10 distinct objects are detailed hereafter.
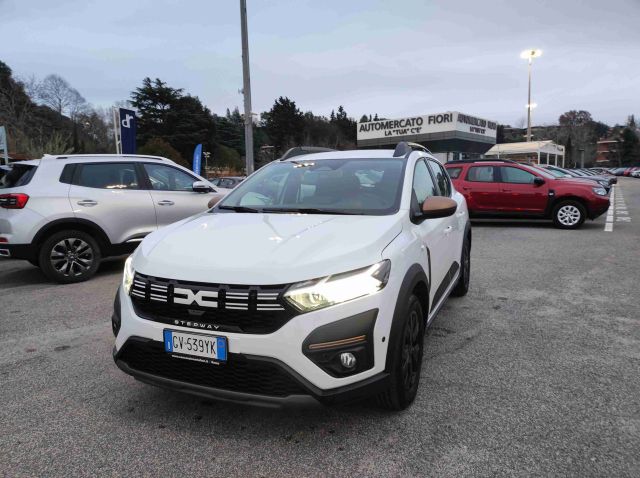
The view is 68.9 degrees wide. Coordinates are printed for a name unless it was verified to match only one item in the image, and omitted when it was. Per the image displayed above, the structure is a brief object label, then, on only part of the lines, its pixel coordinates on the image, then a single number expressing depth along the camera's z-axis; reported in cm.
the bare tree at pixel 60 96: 5796
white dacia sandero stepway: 224
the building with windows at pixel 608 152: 11275
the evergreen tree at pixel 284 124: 7494
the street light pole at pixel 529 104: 3620
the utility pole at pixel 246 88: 1363
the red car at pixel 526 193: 1112
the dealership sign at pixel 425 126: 4269
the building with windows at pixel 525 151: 4756
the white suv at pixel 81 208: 583
